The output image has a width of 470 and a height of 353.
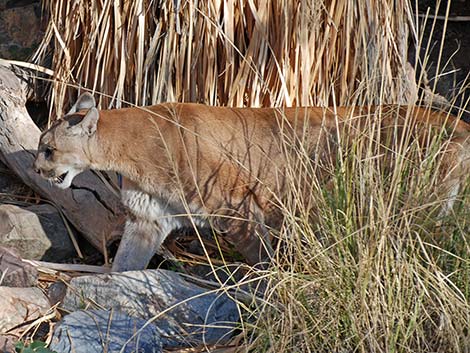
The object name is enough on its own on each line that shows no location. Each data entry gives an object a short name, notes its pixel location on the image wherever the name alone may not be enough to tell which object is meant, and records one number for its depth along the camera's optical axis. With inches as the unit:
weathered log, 490.3
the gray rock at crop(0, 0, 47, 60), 605.3
